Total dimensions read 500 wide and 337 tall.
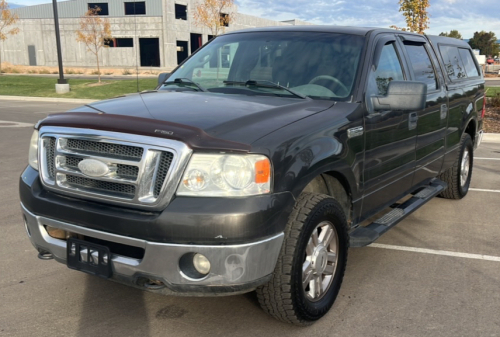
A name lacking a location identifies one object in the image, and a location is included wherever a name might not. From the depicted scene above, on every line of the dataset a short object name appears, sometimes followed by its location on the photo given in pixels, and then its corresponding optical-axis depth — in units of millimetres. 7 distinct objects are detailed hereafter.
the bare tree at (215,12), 32281
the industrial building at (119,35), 54844
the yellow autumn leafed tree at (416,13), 20781
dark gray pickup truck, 2656
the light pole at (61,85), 23438
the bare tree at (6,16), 38781
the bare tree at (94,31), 35488
